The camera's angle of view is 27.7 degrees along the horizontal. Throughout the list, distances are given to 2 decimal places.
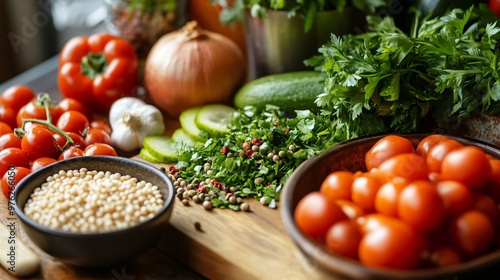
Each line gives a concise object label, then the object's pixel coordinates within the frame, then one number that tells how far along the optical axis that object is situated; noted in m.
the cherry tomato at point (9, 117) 0.88
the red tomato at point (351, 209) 0.65
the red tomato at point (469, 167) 0.64
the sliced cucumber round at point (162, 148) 0.81
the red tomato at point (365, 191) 0.65
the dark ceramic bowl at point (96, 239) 0.67
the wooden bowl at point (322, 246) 0.61
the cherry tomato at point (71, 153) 0.78
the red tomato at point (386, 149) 0.69
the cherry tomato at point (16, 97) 0.89
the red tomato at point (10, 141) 0.81
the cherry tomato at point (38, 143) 0.79
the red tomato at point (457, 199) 0.63
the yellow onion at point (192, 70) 0.89
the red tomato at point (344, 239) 0.63
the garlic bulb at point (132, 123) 0.84
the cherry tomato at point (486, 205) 0.64
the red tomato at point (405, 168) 0.66
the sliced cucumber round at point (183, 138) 0.83
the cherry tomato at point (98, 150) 0.78
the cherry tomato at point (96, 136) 0.82
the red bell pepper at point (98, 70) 0.91
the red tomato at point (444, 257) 0.62
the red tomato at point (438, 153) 0.67
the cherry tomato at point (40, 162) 0.78
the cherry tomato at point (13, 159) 0.78
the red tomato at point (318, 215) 0.64
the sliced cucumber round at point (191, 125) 0.83
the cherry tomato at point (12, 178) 0.77
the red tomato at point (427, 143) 0.70
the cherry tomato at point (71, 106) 0.87
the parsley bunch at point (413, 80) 0.72
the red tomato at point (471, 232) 0.63
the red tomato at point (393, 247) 0.62
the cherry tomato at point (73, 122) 0.83
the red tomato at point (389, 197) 0.64
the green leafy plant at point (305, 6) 0.85
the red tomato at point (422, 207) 0.62
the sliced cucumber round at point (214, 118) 0.83
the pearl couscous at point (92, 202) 0.68
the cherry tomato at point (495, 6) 0.81
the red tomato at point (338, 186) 0.67
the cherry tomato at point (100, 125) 0.86
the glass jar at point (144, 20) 0.97
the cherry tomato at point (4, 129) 0.84
